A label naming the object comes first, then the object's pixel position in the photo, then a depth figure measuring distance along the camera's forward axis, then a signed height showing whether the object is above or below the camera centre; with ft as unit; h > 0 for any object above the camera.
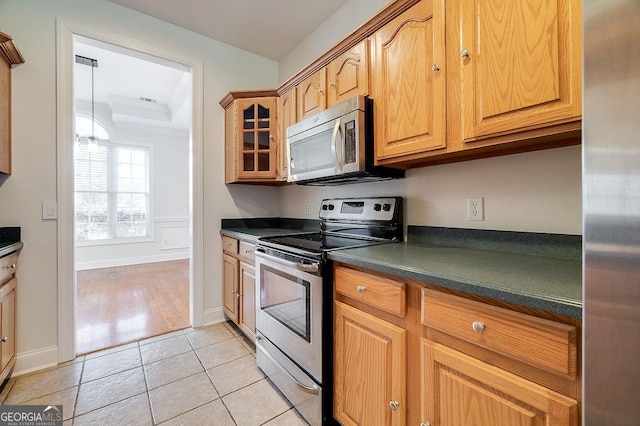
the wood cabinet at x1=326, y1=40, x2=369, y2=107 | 5.11 +2.70
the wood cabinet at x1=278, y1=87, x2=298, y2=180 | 7.21 +2.51
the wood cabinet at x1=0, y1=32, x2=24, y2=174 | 5.48 +2.41
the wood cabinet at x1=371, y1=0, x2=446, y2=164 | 3.94 +2.02
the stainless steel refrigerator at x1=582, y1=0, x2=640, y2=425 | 1.52 -0.01
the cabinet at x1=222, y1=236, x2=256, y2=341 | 6.84 -1.98
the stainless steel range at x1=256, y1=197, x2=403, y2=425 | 4.35 -1.57
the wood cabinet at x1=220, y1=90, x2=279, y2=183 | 8.14 +2.25
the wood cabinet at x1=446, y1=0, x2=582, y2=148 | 2.83 +1.67
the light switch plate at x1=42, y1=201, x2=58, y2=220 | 6.23 +0.05
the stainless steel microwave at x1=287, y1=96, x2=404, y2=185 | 4.98 +1.31
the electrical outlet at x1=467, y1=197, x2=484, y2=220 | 4.48 +0.05
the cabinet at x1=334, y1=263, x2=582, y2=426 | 2.24 -1.50
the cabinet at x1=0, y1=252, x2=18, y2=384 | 5.06 -1.97
